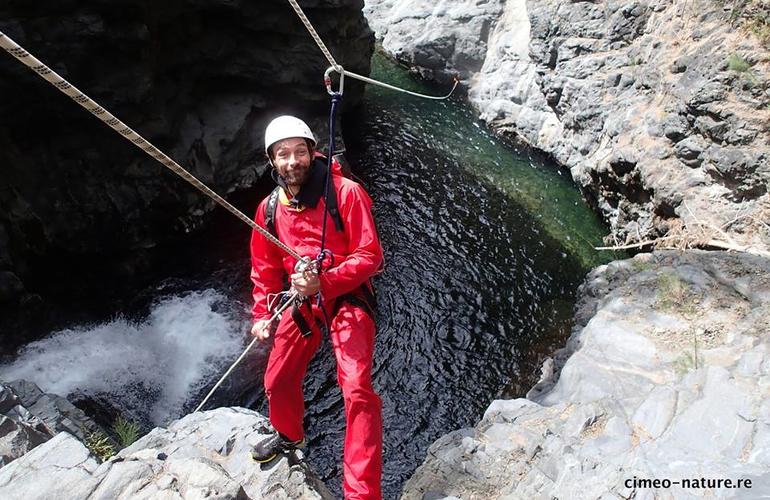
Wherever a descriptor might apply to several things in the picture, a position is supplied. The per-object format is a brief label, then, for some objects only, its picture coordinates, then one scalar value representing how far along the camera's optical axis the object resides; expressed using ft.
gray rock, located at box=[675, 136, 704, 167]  39.93
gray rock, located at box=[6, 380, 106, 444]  24.34
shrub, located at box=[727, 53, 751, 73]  38.04
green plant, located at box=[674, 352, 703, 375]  22.72
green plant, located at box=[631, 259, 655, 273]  34.12
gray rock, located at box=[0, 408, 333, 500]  13.52
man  14.97
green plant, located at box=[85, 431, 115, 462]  22.24
